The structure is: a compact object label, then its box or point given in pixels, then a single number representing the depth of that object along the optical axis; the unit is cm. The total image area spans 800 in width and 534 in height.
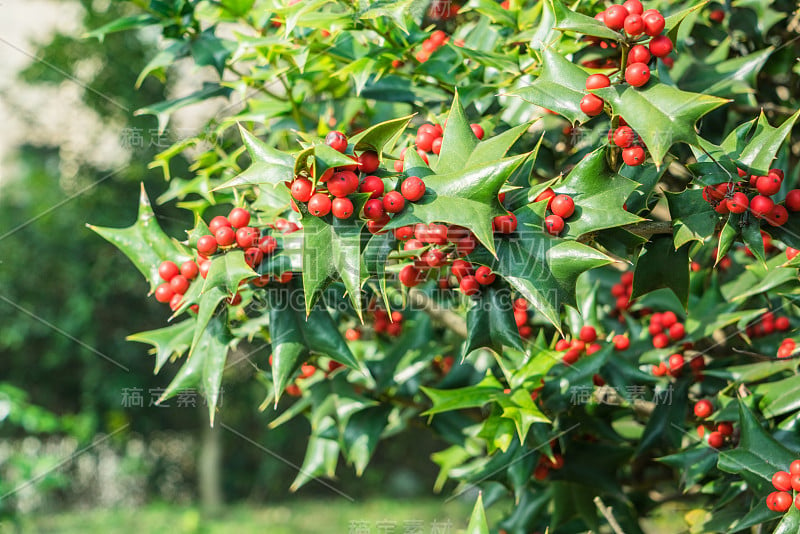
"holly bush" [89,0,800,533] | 98
